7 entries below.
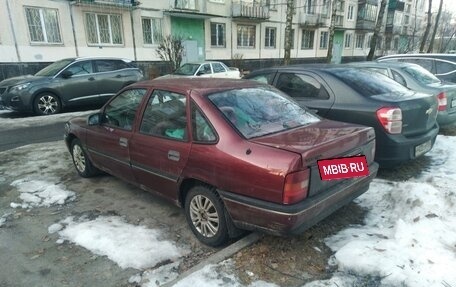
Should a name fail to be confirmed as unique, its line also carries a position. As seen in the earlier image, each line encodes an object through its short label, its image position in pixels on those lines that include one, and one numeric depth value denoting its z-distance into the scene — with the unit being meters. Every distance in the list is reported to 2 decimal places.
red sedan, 2.69
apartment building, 16.19
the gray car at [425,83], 6.27
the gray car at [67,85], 9.79
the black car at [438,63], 8.99
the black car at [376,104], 4.38
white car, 14.30
